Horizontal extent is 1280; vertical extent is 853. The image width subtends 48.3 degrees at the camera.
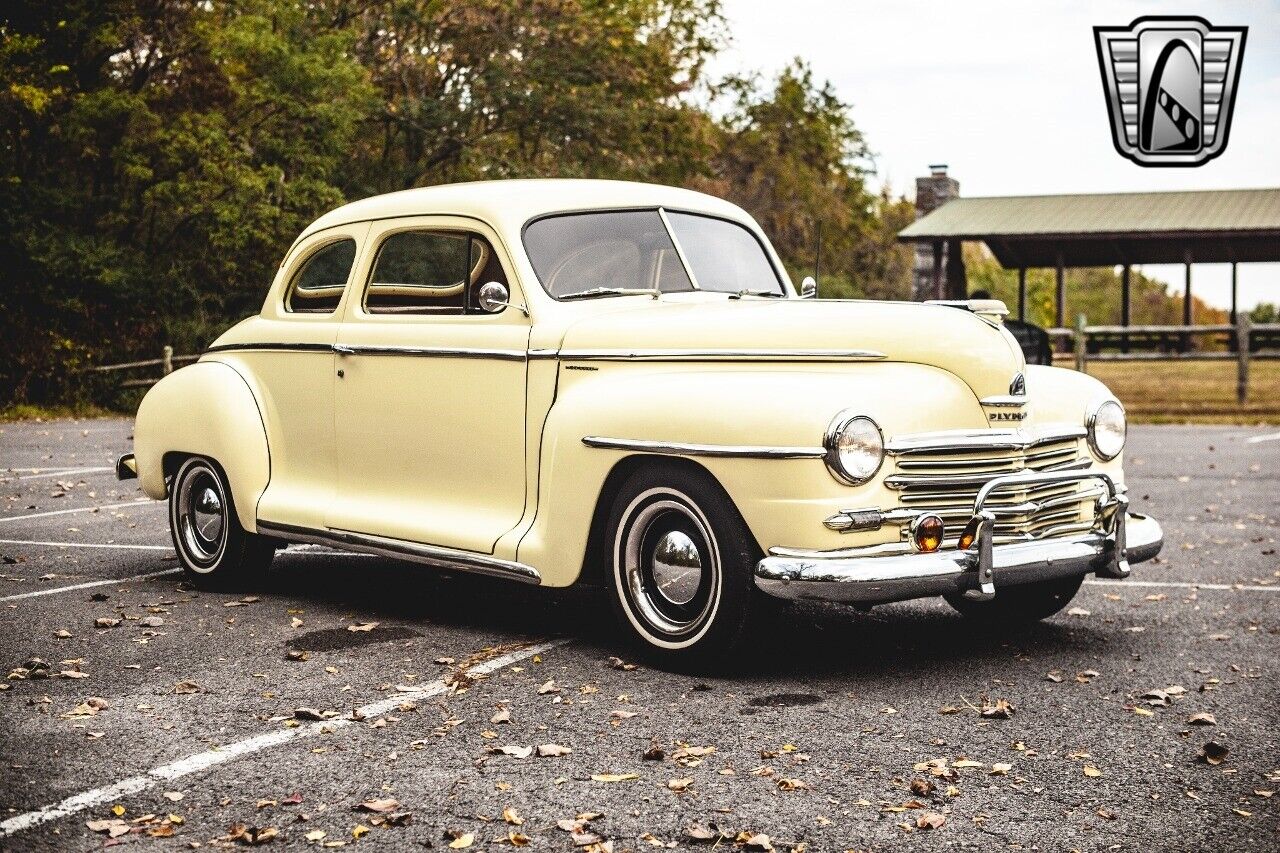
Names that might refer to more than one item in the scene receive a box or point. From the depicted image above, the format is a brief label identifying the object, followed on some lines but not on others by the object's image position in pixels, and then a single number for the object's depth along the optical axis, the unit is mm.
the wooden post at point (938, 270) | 33344
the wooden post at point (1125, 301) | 31250
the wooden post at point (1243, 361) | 23375
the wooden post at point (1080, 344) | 25016
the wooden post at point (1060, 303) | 31175
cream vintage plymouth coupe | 5199
